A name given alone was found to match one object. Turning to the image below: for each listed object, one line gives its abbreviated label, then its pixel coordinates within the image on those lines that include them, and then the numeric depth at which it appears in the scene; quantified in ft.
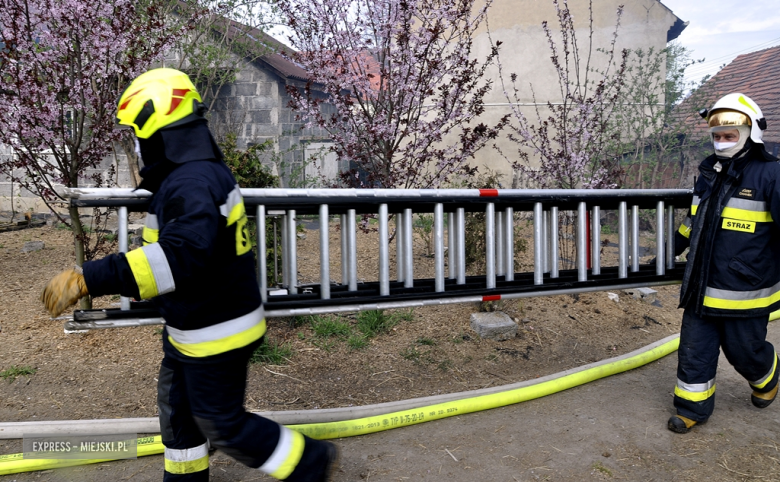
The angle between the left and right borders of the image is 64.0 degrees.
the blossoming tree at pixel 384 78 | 18.92
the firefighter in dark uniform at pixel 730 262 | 12.49
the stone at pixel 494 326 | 18.70
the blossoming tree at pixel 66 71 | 17.06
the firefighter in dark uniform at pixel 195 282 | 7.77
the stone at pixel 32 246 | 26.96
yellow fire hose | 10.67
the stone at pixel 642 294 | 24.77
